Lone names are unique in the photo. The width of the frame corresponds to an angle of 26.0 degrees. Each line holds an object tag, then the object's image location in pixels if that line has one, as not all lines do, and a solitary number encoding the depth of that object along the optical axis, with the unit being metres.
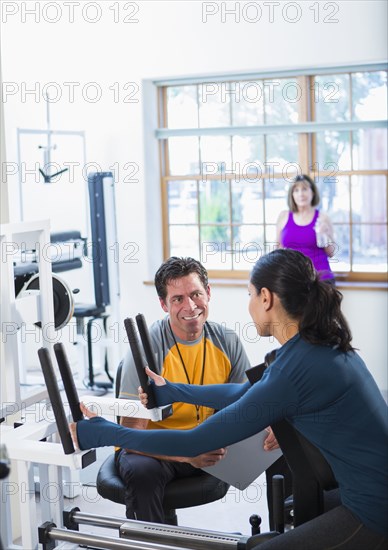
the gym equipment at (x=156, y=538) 2.13
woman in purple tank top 5.39
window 5.48
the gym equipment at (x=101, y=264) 5.49
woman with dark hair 1.97
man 2.54
